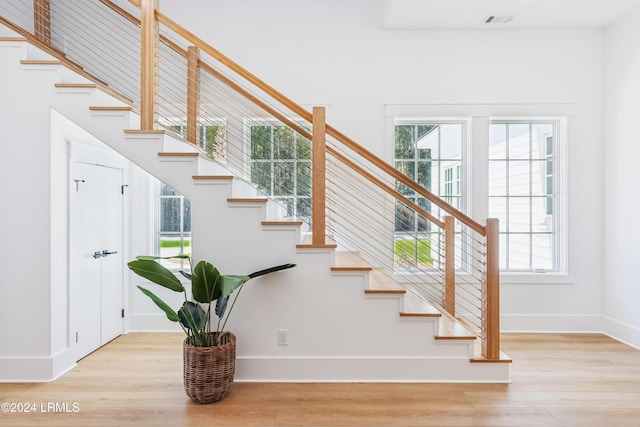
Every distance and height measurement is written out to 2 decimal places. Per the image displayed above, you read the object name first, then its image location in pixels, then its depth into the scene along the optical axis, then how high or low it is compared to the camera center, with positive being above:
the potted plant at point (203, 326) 2.61 -0.82
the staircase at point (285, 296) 3.04 -0.66
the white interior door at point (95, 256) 3.39 -0.43
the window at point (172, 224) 4.46 -0.14
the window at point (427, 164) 4.43 +0.55
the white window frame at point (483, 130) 4.34 +0.91
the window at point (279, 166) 4.37 +0.51
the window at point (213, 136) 4.30 +0.84
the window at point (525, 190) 4.52 +0.25
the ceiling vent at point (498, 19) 4.02 +2.01
